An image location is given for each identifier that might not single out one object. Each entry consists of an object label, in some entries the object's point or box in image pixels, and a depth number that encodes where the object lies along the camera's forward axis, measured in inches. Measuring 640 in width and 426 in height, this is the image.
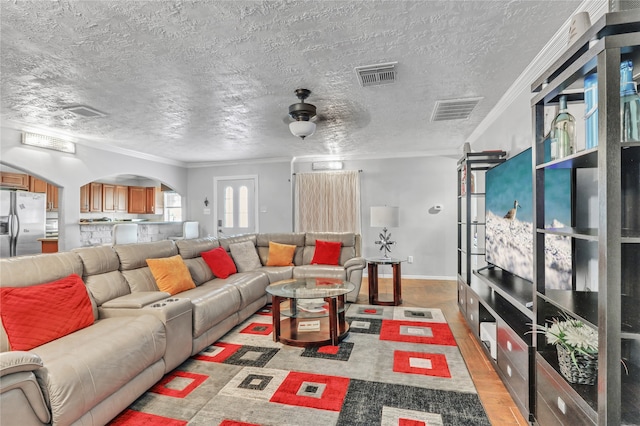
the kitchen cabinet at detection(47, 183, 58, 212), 269.5
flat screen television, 78.5
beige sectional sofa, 59.4
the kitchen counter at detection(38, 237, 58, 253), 215.9
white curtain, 253.0
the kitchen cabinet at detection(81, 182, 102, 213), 290.0
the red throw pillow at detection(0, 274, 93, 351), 72.4
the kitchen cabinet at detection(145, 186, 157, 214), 345.7
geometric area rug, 75.8
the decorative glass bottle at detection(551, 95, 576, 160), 59.2
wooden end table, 169.9
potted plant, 54.5
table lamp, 191.0
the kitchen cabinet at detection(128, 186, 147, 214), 337.4
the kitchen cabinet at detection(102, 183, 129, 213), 309.7
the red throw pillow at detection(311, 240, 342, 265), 192.4
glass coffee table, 117.8
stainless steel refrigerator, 202.8
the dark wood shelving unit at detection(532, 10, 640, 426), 43.6
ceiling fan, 127.3
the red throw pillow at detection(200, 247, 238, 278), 158.2
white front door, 276.7
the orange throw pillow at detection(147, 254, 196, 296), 124.4
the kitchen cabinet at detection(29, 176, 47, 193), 254.5
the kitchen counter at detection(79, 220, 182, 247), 208.6
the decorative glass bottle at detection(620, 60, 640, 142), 45.6
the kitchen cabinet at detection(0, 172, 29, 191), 235.8
